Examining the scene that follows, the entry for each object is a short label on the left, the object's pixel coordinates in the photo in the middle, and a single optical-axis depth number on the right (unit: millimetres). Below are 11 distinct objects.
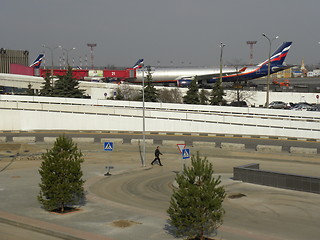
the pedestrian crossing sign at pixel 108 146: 27516
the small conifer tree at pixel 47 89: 74250
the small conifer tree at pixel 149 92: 62250
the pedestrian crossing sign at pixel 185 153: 24094
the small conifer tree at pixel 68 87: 66481
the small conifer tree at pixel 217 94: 62062
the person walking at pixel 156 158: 30359
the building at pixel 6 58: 190250
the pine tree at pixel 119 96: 69250
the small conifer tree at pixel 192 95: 62303
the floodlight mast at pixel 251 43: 191425
